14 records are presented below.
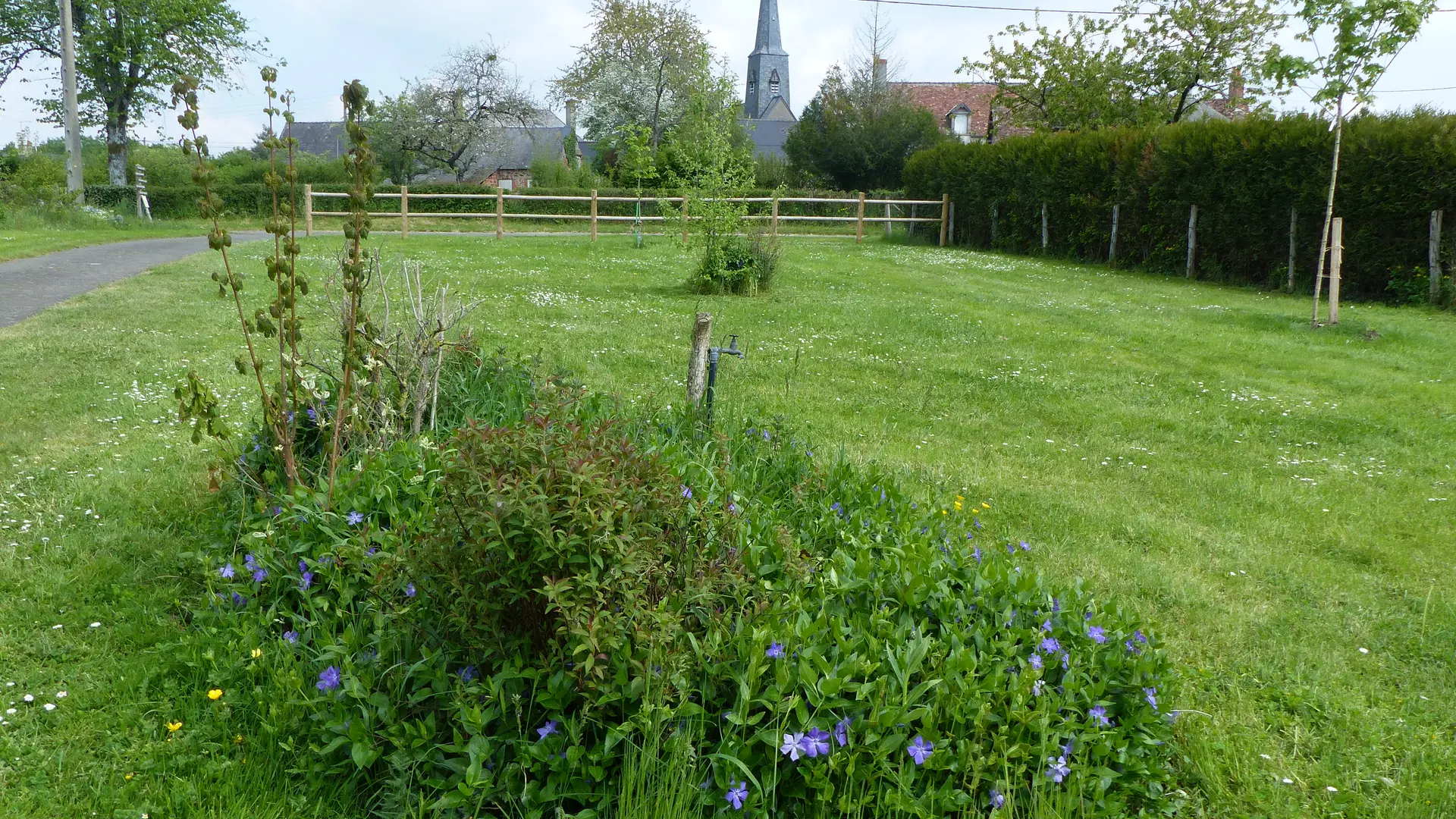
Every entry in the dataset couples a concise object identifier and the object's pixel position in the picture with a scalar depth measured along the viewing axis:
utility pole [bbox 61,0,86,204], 23.03
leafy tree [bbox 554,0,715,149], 46.62
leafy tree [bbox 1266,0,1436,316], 10.42
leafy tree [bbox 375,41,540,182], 45.38
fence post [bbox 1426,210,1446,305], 13.09
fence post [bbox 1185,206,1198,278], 16.80
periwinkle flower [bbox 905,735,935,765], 2.26
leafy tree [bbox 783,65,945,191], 36.38
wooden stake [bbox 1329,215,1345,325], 10.73
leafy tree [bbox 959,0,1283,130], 27.89
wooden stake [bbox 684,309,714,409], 4.36
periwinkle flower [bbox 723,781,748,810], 2.14
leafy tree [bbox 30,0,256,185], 32.03
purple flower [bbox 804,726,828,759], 2.19
